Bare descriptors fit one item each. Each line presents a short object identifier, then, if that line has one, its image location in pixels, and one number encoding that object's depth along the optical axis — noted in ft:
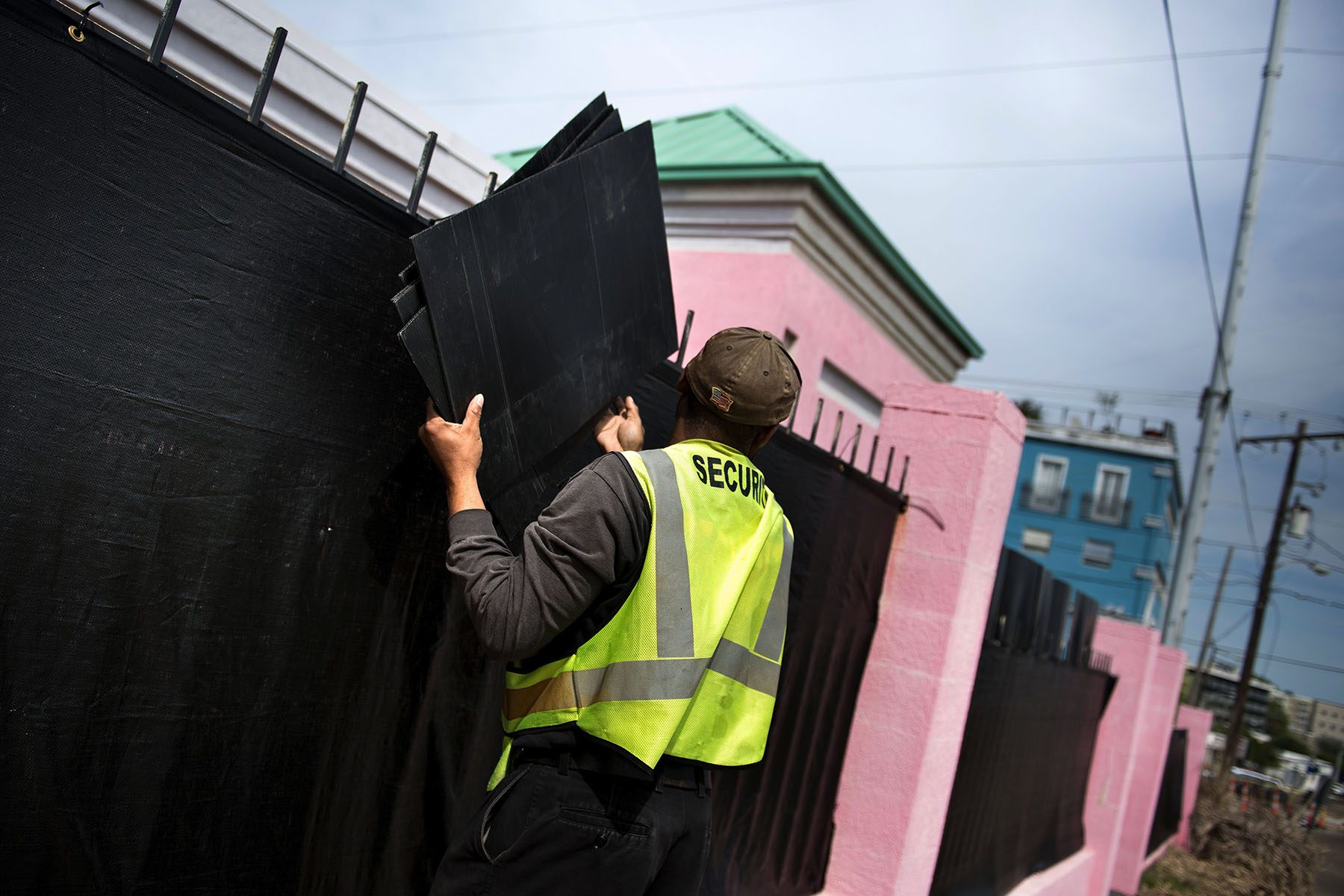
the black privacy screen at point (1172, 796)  44.62
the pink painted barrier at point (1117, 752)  30.30
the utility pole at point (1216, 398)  46.85
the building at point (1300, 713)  377.50
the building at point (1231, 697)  214.28
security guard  5.73
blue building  145.48
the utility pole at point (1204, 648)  118.73
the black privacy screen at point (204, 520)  4.81
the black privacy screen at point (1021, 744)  16.88
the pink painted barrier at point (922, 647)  13.15
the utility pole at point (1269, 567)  86.33
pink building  13.37
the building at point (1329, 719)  432.25
